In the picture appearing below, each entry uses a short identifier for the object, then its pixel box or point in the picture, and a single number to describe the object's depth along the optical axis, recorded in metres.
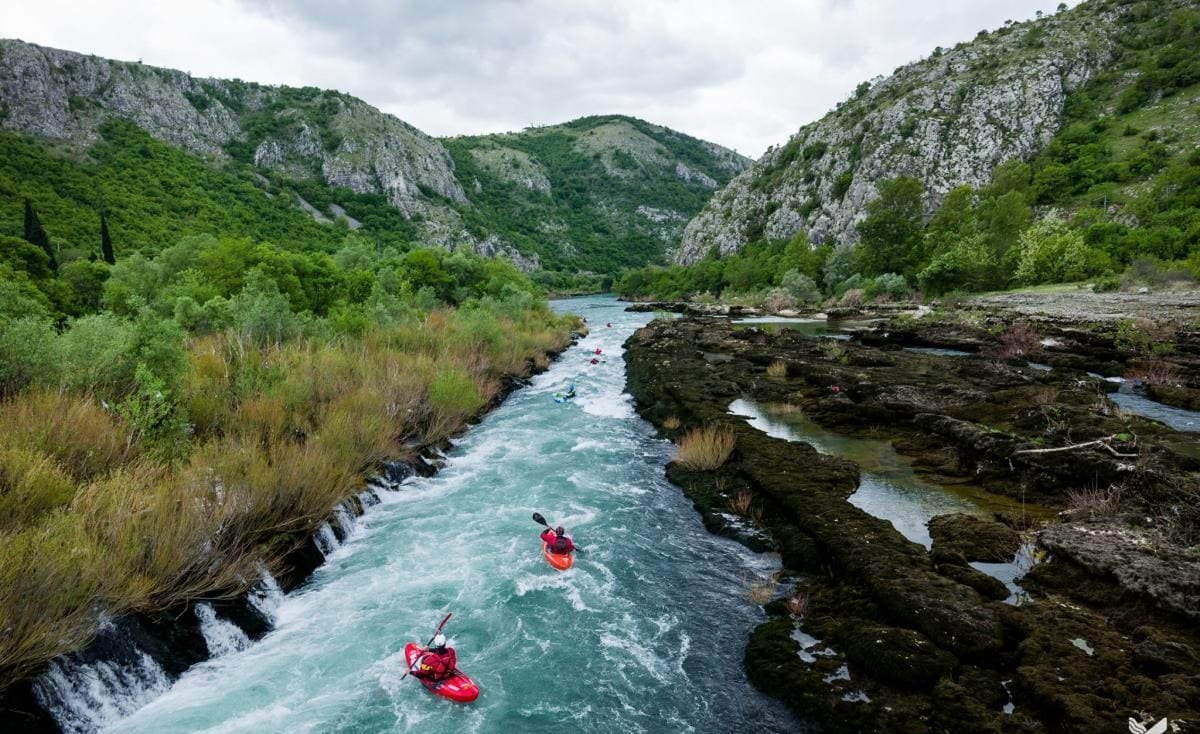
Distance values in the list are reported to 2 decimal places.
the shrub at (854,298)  63.75
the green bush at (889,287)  63.16
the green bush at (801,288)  75.56
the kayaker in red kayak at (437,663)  7.26
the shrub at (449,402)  18.44
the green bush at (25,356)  9.80
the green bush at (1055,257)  48.23
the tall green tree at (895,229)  70.00
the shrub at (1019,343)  26.16
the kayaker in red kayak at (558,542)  10.65
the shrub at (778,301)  72.31
